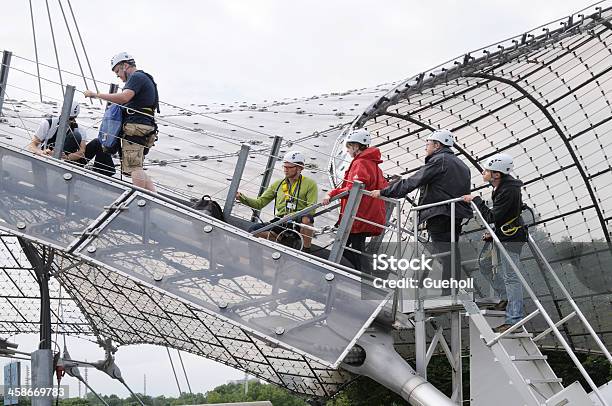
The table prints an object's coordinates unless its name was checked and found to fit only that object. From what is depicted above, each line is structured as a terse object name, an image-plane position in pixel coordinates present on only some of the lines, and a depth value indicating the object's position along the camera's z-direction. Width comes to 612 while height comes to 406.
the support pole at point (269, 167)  14.72
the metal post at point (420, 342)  12.73
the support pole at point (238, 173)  13.17
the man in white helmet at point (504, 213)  12.45
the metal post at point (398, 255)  12.63
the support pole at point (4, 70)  14.05
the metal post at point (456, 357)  12.89
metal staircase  11.12
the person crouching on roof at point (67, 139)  14.38
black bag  13.80
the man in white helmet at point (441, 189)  12.43
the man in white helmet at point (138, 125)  13.48
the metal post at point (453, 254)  12.15
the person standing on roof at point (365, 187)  12.89
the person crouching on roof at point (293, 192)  13.75
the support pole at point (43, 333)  15.93
